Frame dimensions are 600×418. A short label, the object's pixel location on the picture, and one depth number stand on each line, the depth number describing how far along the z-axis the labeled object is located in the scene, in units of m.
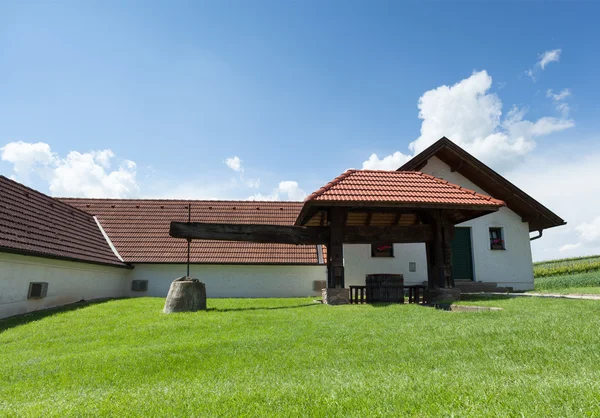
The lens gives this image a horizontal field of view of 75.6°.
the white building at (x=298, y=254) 16.55
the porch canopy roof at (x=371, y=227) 11.00
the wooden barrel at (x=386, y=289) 11.38
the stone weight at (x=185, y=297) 10.13
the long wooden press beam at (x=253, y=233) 11.46
